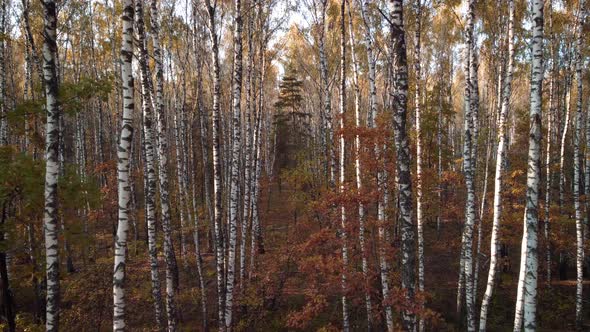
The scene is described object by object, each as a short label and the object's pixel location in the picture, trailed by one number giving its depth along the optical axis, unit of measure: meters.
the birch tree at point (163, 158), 8.53
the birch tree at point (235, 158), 8.35
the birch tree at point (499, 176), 7.99
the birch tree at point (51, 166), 5.93
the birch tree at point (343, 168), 8.98
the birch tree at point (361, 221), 8.50
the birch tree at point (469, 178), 9.16
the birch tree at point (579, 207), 11.58
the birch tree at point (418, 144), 10.44
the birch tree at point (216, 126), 8.38
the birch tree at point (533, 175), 5.80
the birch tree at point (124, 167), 5.68
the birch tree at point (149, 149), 7.92
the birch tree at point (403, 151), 5.69
